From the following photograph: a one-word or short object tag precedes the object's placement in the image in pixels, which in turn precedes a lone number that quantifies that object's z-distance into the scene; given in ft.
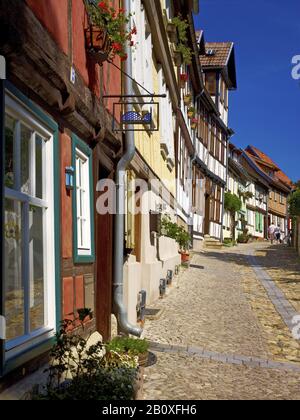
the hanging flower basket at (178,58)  46.39
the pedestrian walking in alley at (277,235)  141.12
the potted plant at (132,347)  18.33
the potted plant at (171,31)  41.37
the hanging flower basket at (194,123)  67.86
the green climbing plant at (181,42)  41.39
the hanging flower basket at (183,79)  53.53
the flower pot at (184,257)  53.52
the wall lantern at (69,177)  15.92
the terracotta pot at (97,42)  18.08
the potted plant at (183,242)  49.25
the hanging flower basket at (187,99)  57.36
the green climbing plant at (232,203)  106.52
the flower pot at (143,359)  18.84
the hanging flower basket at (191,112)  62.59
